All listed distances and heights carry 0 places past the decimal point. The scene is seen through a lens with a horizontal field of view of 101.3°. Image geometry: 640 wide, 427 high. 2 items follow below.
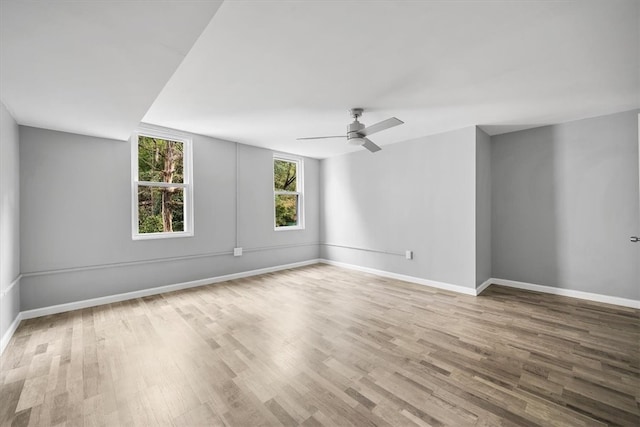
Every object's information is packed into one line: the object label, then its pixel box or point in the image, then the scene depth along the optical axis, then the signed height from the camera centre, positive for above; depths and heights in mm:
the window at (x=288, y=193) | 5676 +436
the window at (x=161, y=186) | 3850 +439
